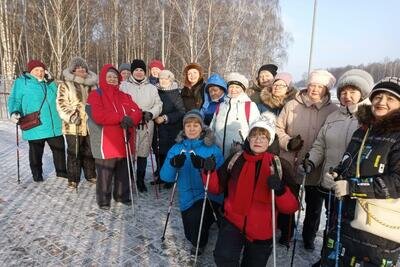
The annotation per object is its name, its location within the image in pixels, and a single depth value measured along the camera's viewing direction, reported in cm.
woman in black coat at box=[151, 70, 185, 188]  536
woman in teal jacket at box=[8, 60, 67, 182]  534
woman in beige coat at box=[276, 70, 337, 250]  360
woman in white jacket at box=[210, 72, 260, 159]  405
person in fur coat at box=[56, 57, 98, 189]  510
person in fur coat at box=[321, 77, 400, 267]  234
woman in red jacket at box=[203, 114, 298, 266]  302
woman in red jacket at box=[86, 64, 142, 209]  446
